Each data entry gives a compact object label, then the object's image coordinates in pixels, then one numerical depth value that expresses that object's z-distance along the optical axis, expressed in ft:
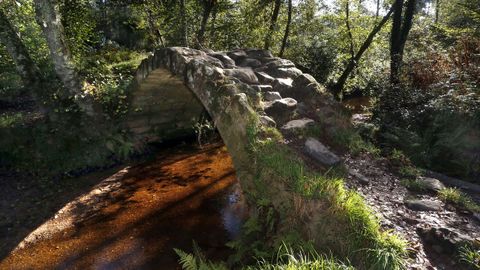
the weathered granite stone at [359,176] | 18.51
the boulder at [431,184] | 18.24
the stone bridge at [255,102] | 16.70
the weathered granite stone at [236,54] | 29.44
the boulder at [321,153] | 19.13
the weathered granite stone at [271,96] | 23.80
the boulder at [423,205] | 16.43
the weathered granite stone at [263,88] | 24.03
